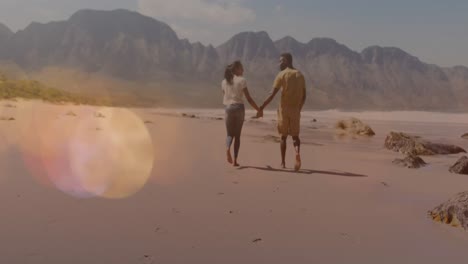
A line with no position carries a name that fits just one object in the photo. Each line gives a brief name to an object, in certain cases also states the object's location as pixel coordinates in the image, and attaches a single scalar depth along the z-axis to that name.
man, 7.45
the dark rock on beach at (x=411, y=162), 8.15
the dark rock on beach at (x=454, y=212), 4.06
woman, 7.86
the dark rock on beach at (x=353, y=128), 18.47
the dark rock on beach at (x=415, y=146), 10.93
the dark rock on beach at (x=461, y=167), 7.48
